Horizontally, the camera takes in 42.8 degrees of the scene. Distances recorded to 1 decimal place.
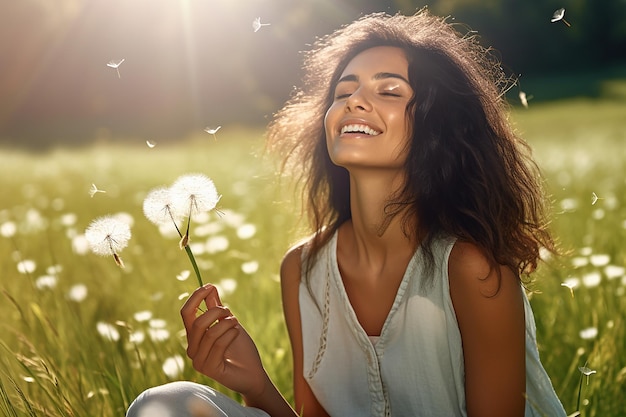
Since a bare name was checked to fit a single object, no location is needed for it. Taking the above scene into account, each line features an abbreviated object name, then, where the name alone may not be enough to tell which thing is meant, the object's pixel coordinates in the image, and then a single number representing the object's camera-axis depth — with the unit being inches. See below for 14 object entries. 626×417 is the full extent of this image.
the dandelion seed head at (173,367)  93.2
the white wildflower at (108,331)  93.8
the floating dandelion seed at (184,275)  77.5
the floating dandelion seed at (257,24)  67.7
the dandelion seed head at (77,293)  129.1
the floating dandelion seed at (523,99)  76.6
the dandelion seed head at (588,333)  98.3
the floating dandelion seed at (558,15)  69.3
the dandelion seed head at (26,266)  86.7
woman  77.7
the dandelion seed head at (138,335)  92.7
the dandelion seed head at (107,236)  61.4
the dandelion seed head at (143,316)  102.3
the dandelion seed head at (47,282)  101.9
